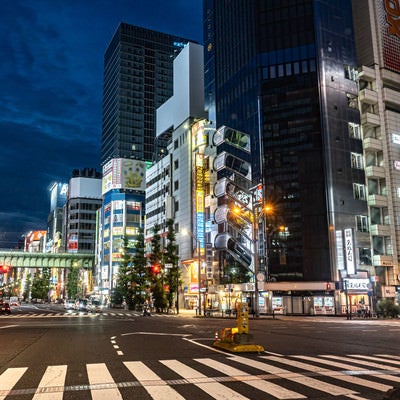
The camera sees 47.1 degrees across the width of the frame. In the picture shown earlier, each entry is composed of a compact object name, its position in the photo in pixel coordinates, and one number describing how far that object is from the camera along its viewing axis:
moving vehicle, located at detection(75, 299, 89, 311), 69.39
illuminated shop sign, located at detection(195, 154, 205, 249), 76.69
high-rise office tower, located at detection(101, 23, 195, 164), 181.25
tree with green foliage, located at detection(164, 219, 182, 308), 67.62
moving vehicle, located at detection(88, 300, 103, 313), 67.94
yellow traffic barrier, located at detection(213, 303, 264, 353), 16.25
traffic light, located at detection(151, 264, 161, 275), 61.79
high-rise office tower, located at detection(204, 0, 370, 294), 56.62
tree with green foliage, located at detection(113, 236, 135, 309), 82.33
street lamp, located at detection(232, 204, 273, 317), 46.35
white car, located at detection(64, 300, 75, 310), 74.41
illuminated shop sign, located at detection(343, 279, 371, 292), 53.12
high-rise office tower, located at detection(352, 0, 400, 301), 60.47
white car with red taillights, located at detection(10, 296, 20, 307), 102.25
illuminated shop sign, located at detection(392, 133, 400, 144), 64.81
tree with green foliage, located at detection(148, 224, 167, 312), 69.00
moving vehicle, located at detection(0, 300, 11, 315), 59.97
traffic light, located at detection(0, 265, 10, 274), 85.62
